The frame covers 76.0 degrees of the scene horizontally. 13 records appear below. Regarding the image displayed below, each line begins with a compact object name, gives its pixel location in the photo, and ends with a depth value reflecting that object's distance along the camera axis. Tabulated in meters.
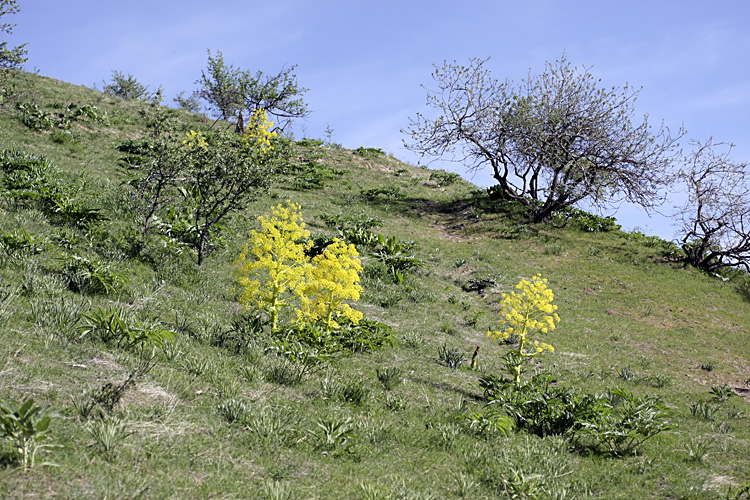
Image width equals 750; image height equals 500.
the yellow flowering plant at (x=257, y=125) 17.31
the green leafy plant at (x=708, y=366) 11.73
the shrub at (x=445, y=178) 30.47
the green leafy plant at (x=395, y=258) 14.54
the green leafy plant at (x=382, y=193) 25.19
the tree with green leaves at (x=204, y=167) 11.30
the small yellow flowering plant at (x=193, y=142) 12.03
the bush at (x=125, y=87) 55.77
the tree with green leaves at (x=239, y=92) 32.12
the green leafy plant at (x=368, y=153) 32.28
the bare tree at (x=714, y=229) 19.42
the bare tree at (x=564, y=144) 23.28
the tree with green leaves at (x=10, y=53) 15.75
